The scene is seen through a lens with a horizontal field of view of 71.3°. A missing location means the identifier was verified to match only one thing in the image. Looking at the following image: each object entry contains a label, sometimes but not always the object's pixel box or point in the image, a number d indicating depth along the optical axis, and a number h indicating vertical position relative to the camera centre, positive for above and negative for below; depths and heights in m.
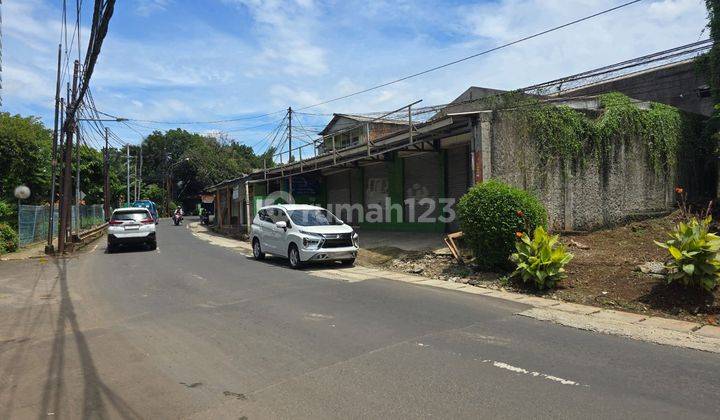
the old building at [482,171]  14.07 +1.65
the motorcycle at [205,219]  44.84 -0.09
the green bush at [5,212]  22.59 +0.32
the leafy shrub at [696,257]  7.52 -0.62
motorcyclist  44.59 +0.19
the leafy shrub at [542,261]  9.38 -0.85
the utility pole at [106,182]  36.78 +2.78
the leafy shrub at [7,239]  18.30 -0.74
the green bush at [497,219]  10.70 -0.05
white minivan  12.95 -0.49
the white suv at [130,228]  18.64 -0.36
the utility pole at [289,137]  25.94 +4.17
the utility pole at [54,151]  18.57 +2.80
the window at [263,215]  15.41 +0.07
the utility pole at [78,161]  23.33 +2.99
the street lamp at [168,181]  71.69 +5.39
